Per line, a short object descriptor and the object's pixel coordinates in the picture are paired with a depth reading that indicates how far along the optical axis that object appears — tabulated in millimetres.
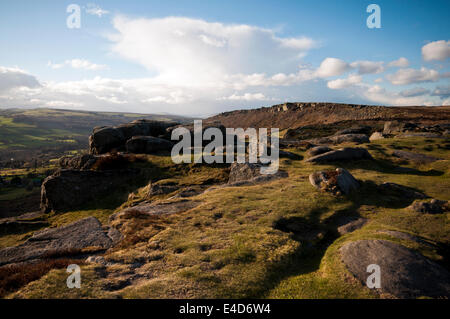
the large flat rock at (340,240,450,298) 10141
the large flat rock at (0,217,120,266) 17219
